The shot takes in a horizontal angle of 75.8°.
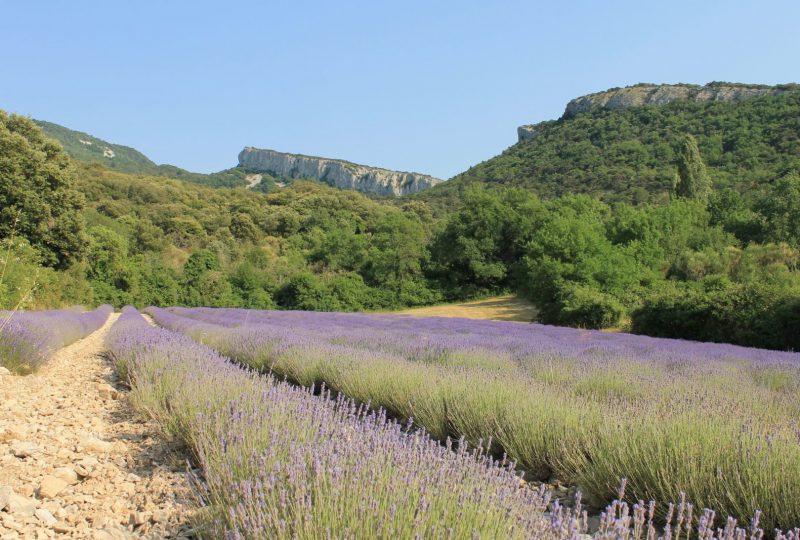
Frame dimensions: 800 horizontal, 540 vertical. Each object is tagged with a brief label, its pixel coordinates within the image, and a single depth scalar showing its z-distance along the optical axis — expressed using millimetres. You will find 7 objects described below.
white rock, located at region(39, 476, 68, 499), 2373
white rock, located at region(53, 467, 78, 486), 2545
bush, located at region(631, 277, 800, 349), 12055
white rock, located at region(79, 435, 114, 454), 3066
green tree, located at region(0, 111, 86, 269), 18219
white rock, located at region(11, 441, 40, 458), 2920
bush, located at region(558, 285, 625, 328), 19234
